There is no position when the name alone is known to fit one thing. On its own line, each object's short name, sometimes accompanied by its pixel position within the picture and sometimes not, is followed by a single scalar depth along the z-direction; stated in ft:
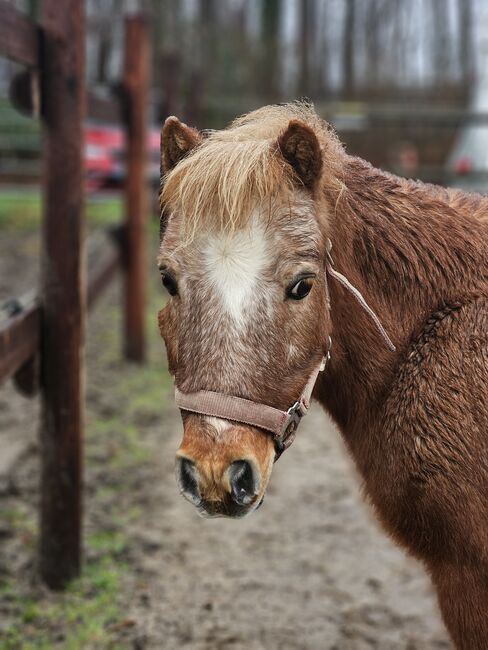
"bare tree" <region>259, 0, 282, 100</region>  64.95
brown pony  5.99
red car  40.16
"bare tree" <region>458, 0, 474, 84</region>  75.36
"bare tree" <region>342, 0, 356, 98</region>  69.00
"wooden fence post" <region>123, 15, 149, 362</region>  19.44
